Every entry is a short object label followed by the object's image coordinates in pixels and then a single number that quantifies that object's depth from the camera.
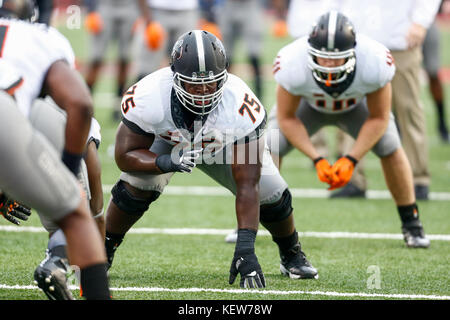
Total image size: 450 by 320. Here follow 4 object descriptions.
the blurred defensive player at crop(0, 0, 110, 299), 5.70
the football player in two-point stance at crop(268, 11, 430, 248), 9.48
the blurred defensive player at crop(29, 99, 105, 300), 6.74
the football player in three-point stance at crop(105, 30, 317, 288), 7.82
